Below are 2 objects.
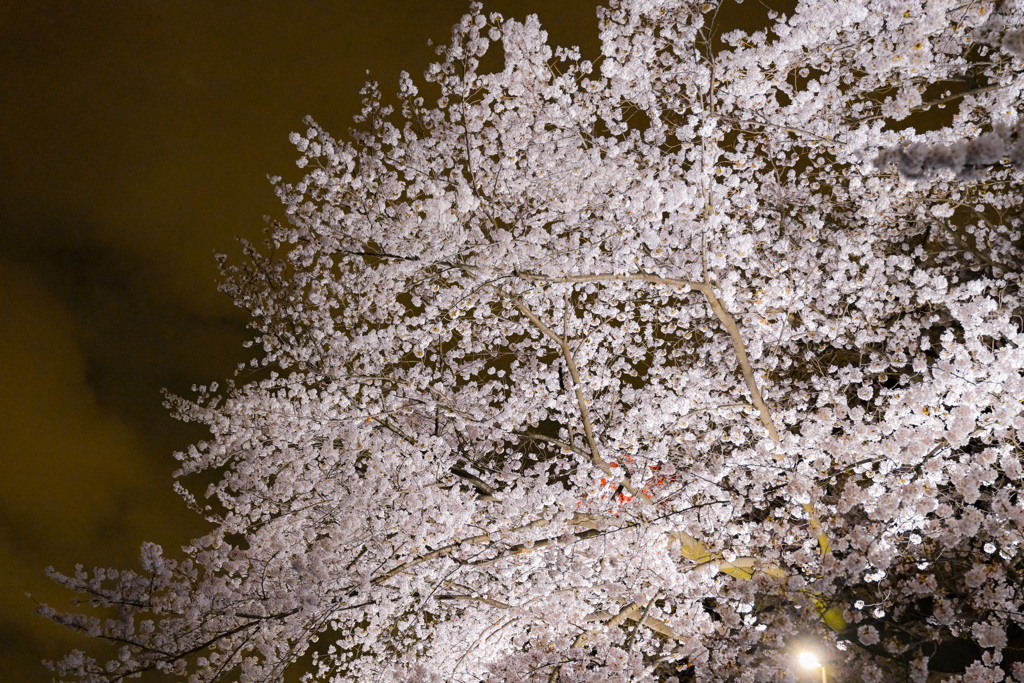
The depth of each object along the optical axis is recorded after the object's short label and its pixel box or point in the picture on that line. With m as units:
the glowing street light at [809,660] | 5.82
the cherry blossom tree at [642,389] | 6.50
